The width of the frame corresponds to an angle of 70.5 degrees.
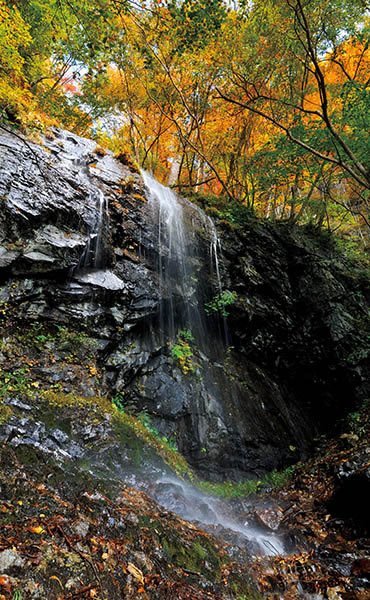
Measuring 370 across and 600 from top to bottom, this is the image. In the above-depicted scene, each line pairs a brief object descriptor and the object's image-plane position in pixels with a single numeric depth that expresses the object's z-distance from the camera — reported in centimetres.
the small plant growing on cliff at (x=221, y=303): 793
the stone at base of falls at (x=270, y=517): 439
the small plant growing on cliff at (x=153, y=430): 552
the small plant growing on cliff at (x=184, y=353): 687
